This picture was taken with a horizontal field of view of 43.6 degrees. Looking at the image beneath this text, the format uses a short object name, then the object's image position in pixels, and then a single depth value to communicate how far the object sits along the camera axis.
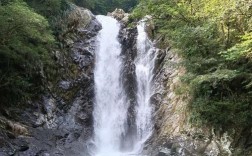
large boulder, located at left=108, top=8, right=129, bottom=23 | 24.43
